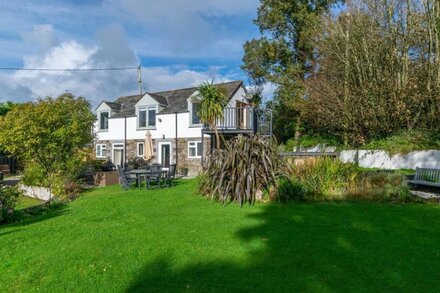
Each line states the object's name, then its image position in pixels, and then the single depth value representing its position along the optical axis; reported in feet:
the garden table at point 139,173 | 45.70
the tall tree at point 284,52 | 72.54
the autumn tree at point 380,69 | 52.08
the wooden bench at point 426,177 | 34.50
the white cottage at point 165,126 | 70.23
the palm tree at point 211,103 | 56.24
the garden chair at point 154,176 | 45.61
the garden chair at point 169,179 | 48.07
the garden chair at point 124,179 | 46.01
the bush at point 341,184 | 31.94
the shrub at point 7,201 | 30.22
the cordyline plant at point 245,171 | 31.81
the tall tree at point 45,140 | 45.34
